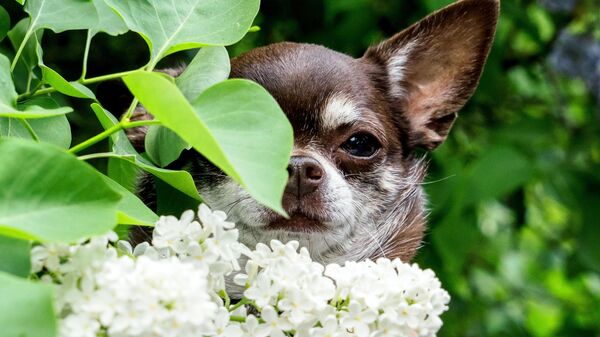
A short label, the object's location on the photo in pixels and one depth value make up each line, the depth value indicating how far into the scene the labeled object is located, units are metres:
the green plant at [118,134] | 0.46
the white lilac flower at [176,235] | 0.50
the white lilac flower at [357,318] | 0.52
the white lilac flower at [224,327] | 0.51
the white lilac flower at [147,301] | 0.45
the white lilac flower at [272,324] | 0.51
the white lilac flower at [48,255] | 0.47
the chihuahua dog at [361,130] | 0.77
